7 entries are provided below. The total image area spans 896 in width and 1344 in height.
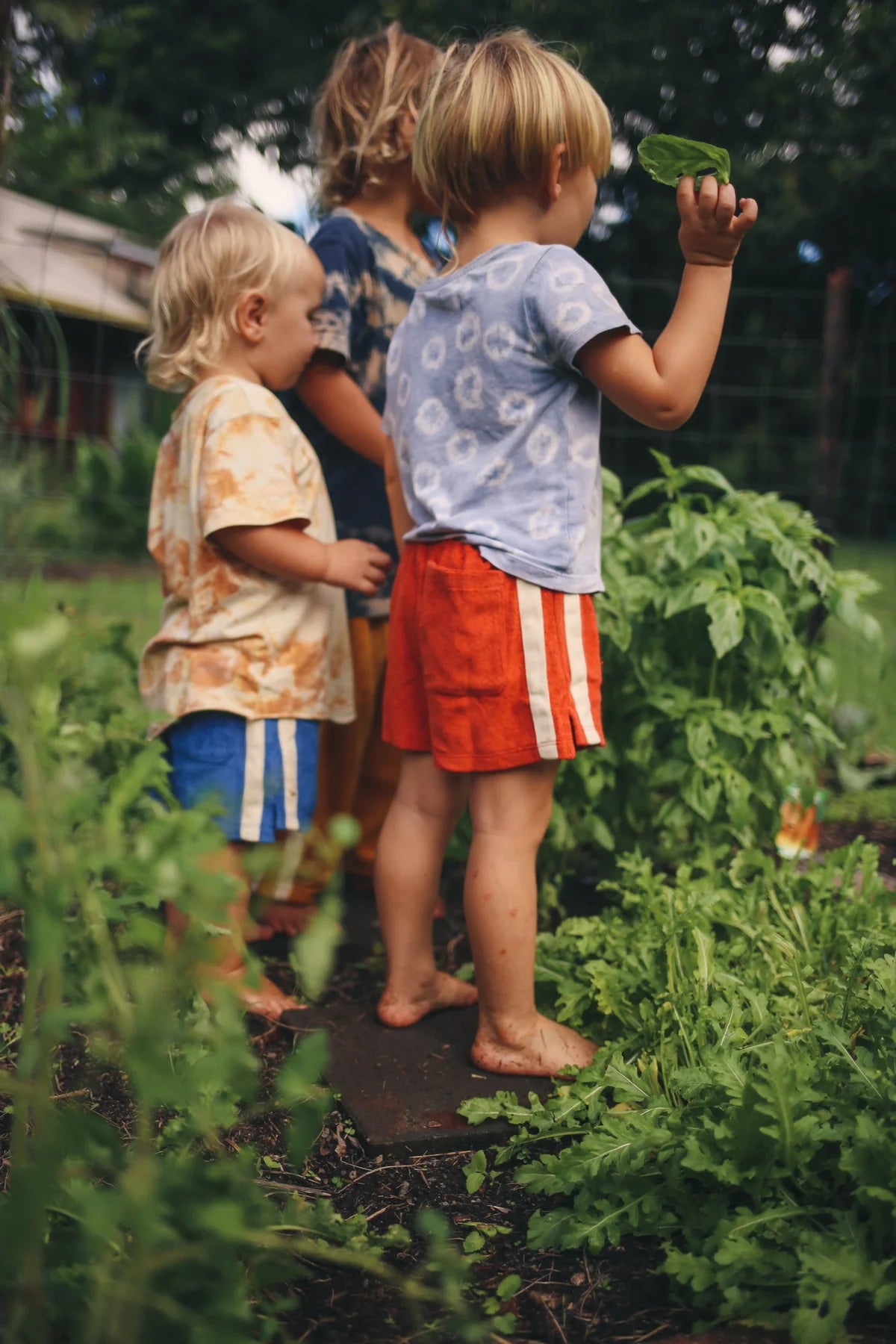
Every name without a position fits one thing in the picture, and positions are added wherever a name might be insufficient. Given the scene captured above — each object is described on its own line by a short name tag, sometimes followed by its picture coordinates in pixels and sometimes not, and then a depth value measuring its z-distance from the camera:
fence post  4.11
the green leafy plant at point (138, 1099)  0.83
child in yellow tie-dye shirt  2.19
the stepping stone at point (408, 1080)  1.73
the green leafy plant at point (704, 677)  2.37
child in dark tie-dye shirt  2.48
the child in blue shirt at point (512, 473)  1.83
